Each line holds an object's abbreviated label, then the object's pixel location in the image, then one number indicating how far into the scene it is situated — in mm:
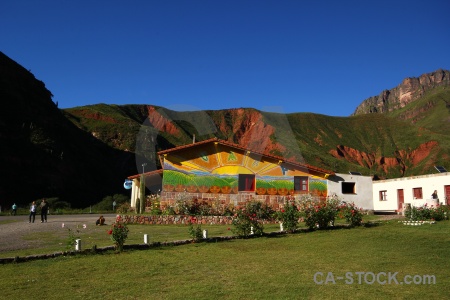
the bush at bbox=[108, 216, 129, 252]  10684
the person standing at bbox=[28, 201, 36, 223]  22750
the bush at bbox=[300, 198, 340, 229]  14812
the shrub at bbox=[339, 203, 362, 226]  15562
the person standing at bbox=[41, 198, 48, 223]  23125
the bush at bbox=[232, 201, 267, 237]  13375
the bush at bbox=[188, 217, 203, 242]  12508
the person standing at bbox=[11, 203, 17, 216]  33884
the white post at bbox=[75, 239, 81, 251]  10414
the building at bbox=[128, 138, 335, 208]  23391
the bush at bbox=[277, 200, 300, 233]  14234
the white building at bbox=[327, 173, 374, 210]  25156
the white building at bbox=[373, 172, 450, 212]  25880
